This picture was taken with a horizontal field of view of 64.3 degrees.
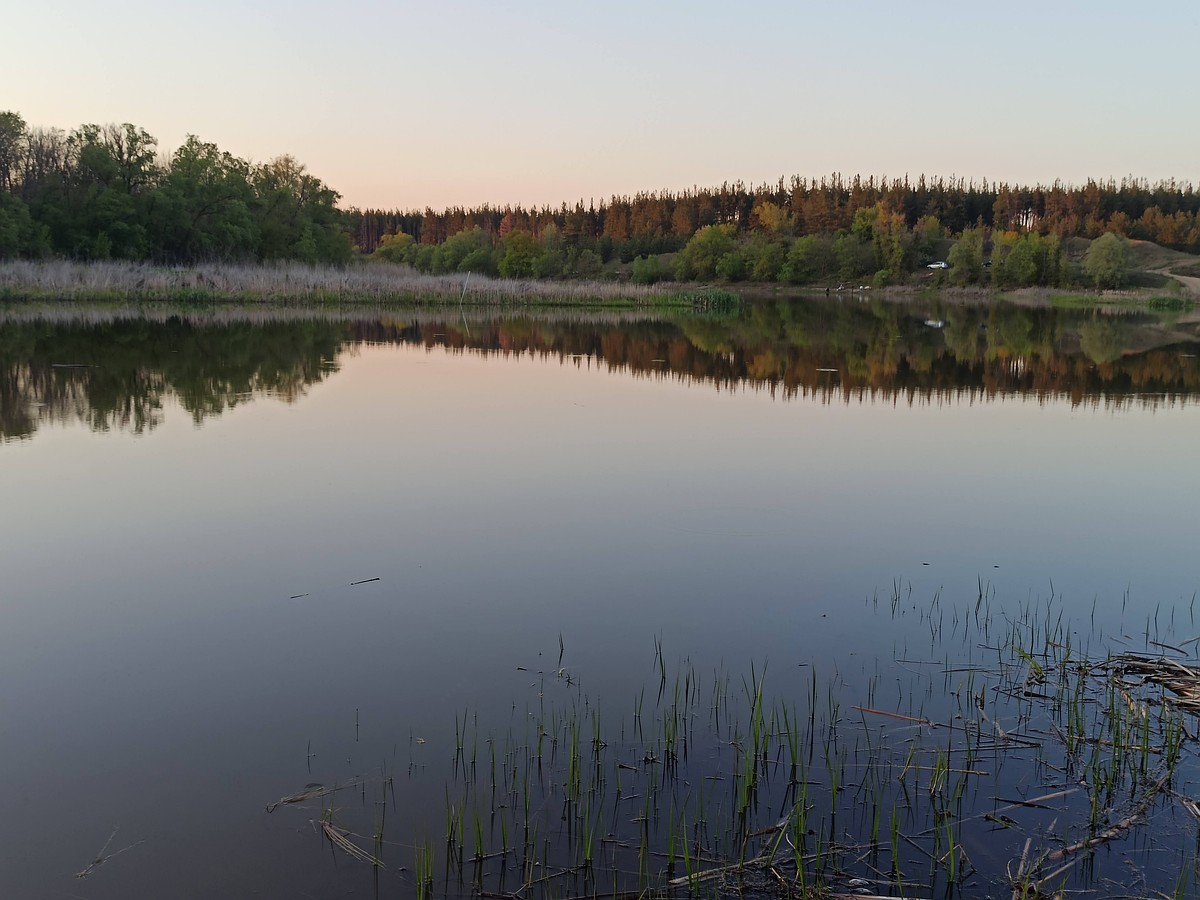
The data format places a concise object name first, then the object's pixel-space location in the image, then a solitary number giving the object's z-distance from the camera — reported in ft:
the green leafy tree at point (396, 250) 336.90
